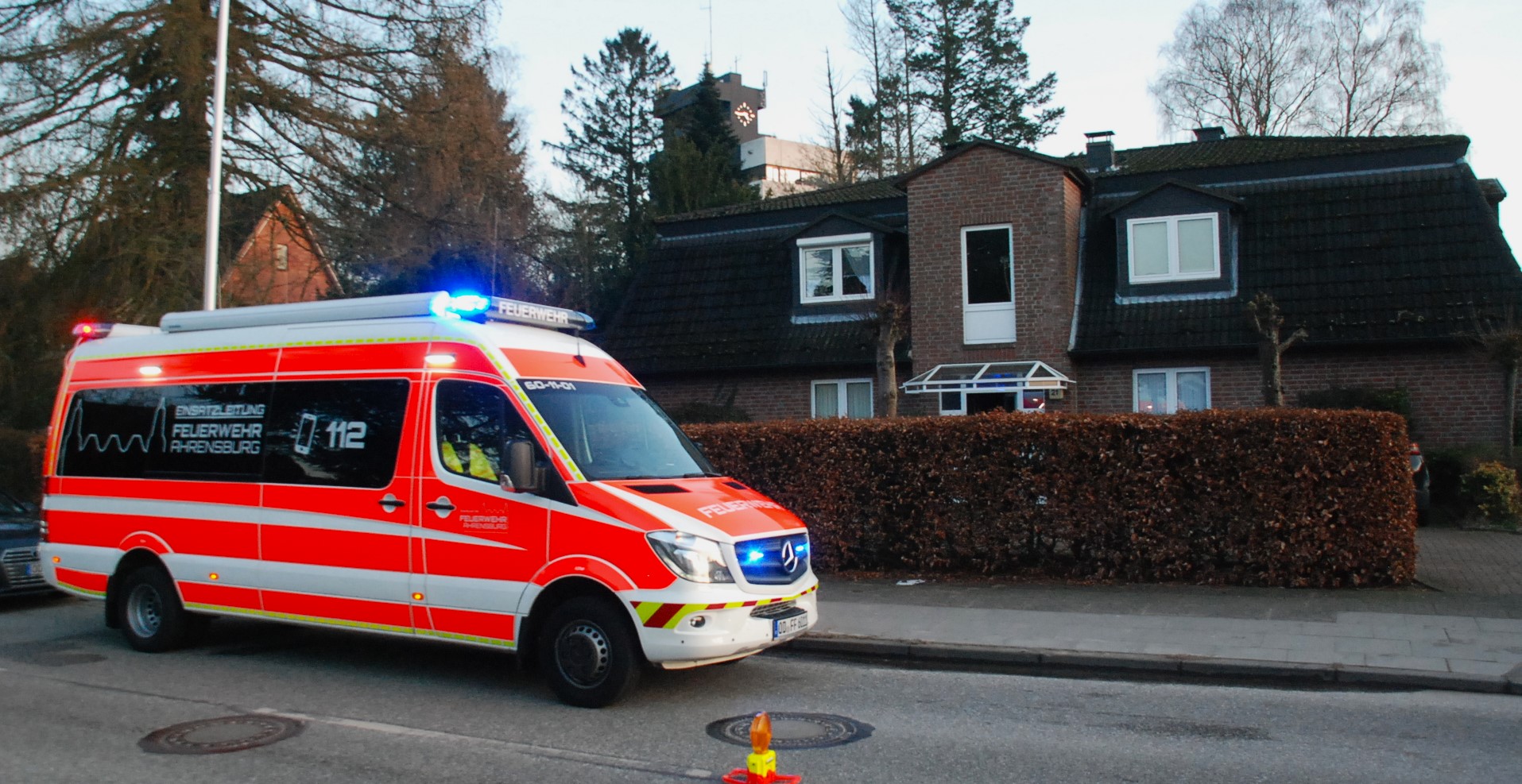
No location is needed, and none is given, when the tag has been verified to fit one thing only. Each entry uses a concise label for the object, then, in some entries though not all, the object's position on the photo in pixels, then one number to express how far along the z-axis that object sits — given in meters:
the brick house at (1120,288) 19.59
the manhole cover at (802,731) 6.75
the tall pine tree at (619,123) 51.62
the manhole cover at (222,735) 6.72
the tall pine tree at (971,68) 43.50
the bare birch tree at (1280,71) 40.84
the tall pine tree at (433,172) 22.22
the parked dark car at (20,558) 12.12
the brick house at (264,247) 21.53
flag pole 16.33
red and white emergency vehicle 7.48
